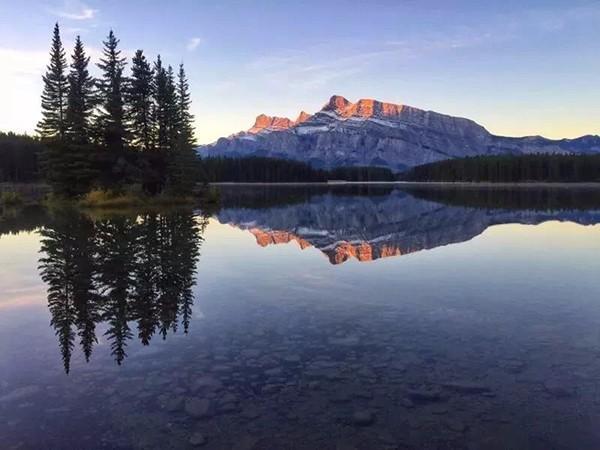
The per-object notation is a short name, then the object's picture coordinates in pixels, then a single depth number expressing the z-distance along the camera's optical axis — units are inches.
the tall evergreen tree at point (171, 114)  3043.8
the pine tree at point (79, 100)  2548.7
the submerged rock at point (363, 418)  339.3
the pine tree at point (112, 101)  2586.1
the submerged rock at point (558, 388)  386.3
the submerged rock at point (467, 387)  390.0
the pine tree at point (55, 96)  2628.0
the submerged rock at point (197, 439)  311.5
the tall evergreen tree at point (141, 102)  2832.2
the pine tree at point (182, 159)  2726.4
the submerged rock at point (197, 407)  352.8
